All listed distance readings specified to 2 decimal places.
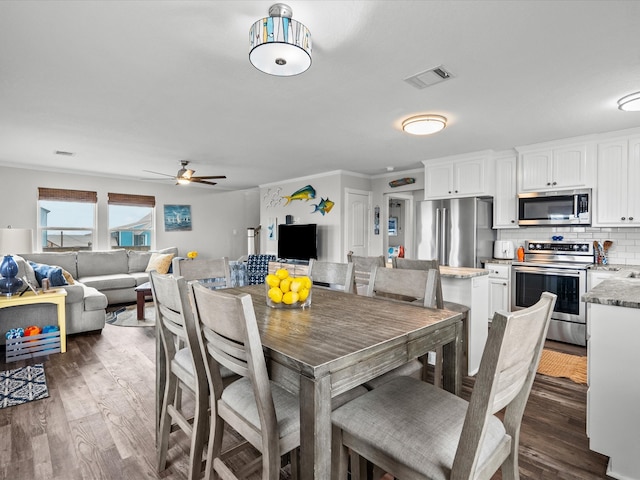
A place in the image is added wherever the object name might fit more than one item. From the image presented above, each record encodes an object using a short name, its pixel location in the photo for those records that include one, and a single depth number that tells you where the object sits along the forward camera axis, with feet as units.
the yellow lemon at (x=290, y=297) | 5.49
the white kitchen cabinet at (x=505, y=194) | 14.75
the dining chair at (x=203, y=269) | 7.91
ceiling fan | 16.90
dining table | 3.29
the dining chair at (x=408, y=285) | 5.54
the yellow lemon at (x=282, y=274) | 5.59
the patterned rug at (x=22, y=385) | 8.07
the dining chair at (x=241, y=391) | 3.60
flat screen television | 21.25
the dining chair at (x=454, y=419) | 2.78
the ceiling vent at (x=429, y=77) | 7.91
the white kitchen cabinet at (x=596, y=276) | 11.79
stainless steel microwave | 12.98
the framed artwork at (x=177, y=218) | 24.55
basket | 10.46
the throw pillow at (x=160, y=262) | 20.52
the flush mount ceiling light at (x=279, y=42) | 5.66
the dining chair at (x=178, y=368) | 4.71
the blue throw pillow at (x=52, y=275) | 12.94
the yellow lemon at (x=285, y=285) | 5.55
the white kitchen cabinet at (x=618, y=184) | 12.00
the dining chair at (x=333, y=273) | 7.50
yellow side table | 11.00
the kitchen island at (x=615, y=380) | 5.35
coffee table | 15.29
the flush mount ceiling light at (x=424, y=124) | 10.77
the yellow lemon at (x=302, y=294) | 5.57
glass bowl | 5.51
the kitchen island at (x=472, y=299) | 9.05
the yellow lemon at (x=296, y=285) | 5.50
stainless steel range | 12.52
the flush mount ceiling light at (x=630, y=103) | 9.05
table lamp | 11.03
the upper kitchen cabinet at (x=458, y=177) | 15.14
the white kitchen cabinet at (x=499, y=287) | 14.14
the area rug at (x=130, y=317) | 14.73
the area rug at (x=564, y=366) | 9.67
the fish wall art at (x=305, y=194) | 21.65
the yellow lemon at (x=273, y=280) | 5.60
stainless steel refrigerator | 15.11
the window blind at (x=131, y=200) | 22.03
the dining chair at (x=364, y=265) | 8.61
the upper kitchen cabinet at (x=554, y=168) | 12.95
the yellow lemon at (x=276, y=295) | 5.53
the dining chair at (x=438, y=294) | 7.67
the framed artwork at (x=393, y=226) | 27.14
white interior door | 20.45
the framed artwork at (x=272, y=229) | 24.52
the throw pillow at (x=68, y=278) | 13.63
